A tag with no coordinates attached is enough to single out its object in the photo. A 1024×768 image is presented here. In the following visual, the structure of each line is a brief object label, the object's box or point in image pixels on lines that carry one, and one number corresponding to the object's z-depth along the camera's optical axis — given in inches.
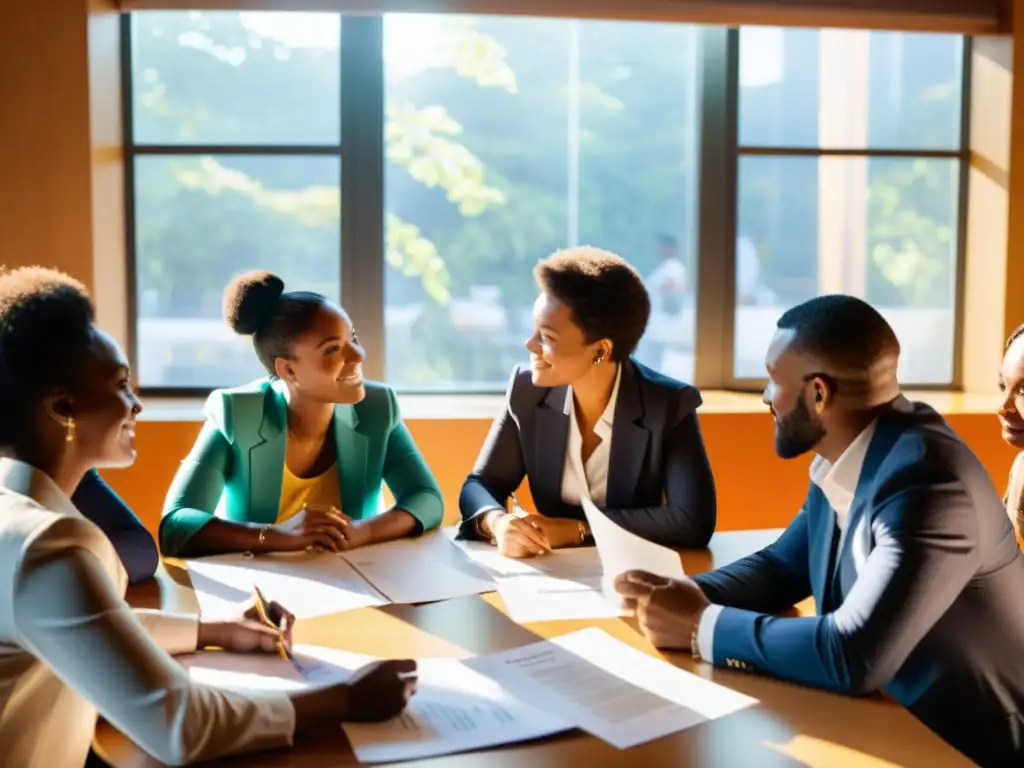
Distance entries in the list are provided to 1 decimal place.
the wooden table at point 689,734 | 49.1
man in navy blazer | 57.3
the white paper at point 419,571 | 74.3
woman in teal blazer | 94.5
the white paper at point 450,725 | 49.8
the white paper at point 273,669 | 56.9
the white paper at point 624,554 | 73.3
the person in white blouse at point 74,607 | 45.1
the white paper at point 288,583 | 70.9
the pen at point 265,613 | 62.5
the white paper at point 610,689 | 52.9
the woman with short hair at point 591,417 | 97.6
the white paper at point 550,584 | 70.6
